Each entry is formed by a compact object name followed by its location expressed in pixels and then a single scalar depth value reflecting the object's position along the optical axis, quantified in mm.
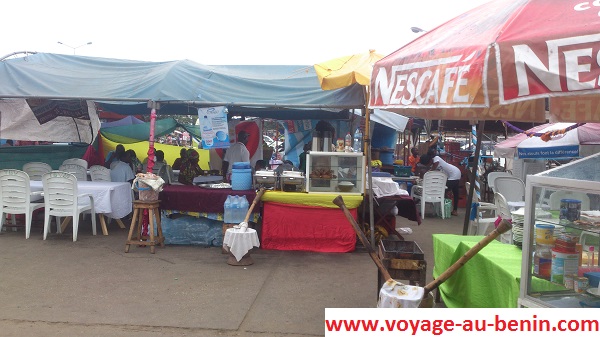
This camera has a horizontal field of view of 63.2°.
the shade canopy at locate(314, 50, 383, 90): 6941
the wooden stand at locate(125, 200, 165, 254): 7137
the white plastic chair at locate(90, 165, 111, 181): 9703
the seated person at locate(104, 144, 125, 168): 10539
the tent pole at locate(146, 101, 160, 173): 7623
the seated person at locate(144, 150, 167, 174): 10227
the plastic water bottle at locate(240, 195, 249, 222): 7259
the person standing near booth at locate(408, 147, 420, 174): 13977
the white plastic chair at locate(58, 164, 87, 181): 9734
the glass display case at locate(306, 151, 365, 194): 7535
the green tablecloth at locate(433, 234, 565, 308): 3168
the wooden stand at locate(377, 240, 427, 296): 4020
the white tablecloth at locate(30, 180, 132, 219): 8172
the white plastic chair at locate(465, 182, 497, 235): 7801
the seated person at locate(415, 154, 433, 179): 12211
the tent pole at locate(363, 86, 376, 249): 7012
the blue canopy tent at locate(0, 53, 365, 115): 7812
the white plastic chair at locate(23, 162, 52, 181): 10008
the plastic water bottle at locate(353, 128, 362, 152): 10180
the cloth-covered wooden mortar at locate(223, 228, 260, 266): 6469
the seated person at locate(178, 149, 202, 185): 8898
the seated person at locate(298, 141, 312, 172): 10620
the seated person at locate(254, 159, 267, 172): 11566
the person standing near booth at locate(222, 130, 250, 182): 11094
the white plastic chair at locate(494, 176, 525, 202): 9664
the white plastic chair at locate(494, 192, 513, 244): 6549
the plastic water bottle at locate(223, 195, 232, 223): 7258
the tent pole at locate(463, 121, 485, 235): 4867
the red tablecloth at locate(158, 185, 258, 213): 7492
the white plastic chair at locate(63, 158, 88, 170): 10916
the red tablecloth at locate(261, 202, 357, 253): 7340
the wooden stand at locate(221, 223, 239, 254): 7323
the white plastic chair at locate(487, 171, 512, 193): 10919
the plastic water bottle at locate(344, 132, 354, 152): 7801
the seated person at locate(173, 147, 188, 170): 9757
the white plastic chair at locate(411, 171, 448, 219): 10773
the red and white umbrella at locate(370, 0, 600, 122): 1942
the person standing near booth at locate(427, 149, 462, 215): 11422
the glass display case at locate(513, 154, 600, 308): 2693
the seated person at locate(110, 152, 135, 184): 9766
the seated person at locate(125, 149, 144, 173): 11047
